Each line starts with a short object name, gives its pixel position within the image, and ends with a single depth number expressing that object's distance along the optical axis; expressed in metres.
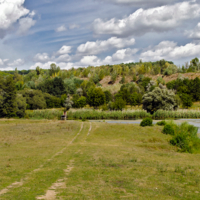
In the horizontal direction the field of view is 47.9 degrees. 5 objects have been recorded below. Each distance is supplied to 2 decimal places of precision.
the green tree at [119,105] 69.71
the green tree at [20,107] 61.06
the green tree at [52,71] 198.25
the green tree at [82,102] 86.22
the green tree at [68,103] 86.69
